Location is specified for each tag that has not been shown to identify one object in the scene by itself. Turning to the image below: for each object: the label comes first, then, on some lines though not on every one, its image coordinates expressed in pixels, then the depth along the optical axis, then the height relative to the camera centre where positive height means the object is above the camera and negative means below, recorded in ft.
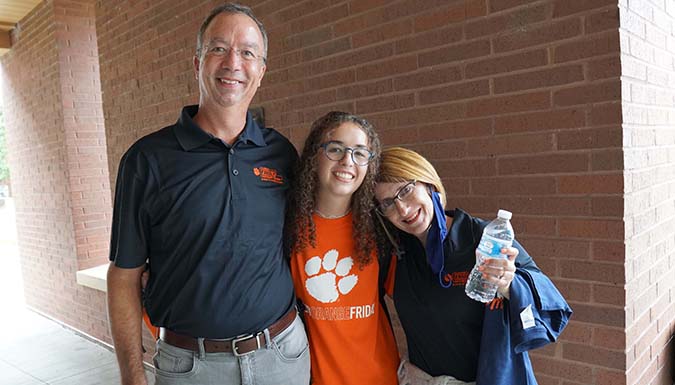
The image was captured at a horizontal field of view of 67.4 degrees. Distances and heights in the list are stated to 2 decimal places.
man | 5.78 -0.81
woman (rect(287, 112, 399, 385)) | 6.19 -1.21
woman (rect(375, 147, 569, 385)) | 5.17 -1.40
